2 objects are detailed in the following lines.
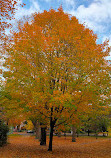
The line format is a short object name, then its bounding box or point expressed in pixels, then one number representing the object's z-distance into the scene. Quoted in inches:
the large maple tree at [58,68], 395.5
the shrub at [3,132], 583.8
